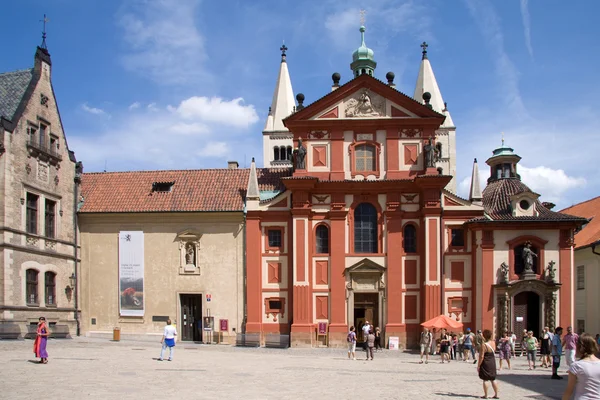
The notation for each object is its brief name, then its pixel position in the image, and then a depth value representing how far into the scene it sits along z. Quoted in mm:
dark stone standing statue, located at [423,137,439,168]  37000
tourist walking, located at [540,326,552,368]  27562
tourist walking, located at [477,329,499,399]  15828
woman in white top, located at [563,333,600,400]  8812
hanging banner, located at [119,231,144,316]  38781
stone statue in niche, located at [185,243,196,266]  38812
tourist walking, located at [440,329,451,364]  30594
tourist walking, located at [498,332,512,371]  27922
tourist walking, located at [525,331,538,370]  27172
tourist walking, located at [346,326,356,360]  30438
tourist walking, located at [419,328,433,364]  29631
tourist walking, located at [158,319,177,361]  24672
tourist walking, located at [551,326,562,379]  22969
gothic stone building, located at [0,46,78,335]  31672
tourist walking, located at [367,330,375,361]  30000
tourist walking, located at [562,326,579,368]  22047
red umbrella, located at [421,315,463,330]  30906
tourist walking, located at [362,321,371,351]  30578
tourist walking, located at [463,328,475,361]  31703
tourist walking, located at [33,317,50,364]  21719
